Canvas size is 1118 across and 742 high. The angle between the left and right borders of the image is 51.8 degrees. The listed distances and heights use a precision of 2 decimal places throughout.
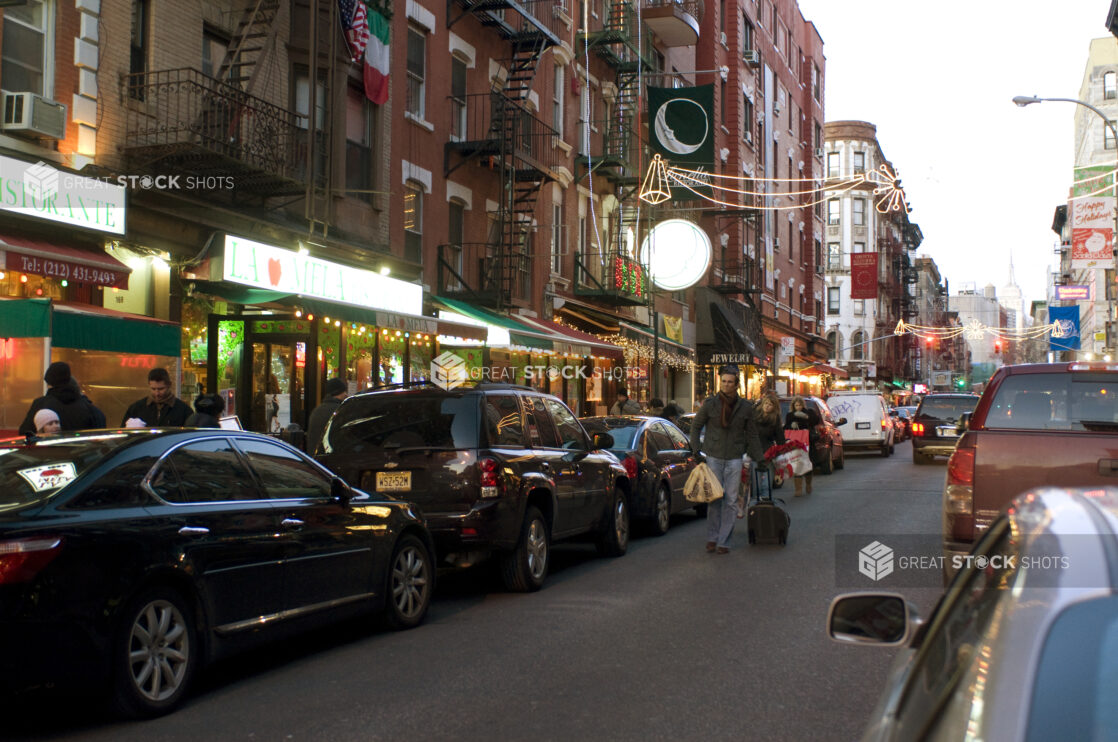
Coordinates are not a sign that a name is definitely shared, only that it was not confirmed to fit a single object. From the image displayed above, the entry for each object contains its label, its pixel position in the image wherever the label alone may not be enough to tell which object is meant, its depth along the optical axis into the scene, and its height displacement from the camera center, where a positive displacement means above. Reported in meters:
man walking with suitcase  12.18 -0.39
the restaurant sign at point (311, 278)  15.84 +1.97
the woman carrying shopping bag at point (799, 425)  20.50 -0.30
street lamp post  24.47 +6.63
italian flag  19.75 +6.04
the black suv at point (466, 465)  9.64 -0.50
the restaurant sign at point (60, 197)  12.27 +2.33
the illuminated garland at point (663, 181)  31.09 +6.35
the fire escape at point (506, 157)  23.34 +5.18
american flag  18.72 +6.26
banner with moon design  29.77 +7.43
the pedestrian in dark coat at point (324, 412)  12.18 -0.06
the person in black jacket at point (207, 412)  10.60 -0.06
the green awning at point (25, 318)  11.62 +0.88
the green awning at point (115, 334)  12.12 +0.80
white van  31.77 -0.30
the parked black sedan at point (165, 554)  5.47 -0.83
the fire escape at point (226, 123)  14.46 +3.83
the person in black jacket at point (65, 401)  10.35 +0.04
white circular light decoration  32.31 +4.39
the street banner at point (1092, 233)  43.78 +6.78
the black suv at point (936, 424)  27.42 -0.34
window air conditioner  12.52 +3.18
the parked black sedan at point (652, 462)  13.91 -0.68
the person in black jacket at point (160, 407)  10.91 -0.02
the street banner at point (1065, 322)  58.44 +4.58
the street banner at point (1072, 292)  56.52 +5.82
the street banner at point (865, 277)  55.28 +6.37
